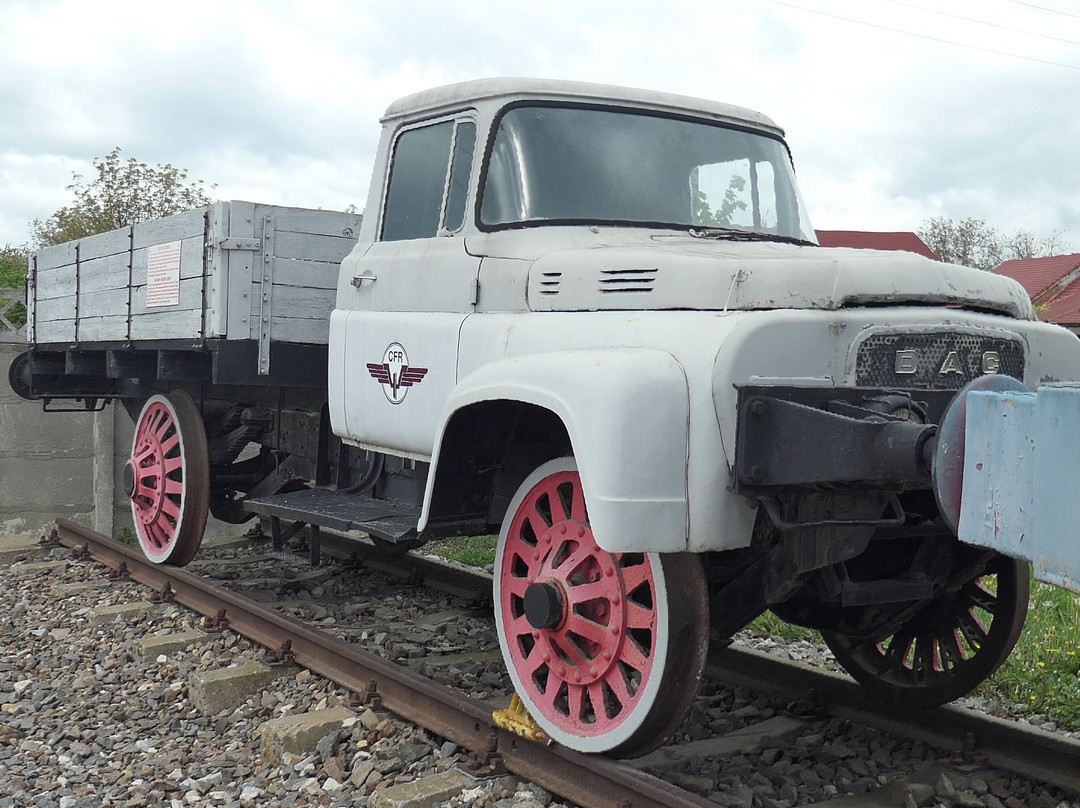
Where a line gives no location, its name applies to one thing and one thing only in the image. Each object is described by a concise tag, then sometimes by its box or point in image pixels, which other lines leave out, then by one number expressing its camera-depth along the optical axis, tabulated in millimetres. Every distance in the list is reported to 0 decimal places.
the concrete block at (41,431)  9695
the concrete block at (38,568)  7883
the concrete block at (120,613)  6549
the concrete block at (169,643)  5895
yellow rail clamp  4023
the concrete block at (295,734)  4469
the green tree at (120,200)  31953
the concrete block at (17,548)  8414
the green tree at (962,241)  50688
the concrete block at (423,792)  3814
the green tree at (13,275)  28828
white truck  3424
